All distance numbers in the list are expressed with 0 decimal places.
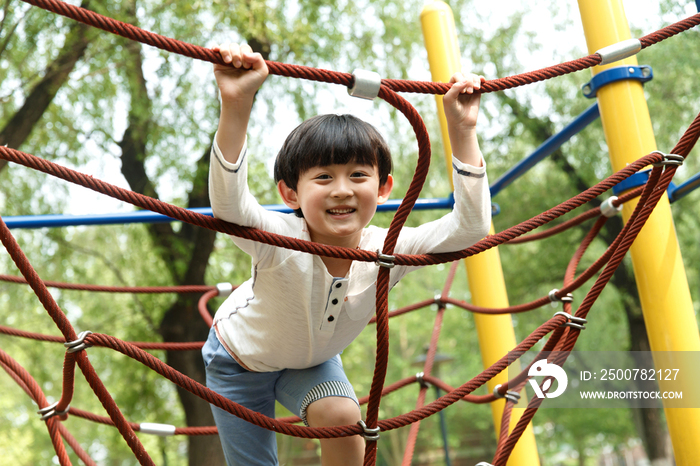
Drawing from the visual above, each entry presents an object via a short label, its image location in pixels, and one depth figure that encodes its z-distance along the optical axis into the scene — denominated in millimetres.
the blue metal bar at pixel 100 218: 1775
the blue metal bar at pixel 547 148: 1735
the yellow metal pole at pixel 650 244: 1345
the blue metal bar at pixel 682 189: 1570
